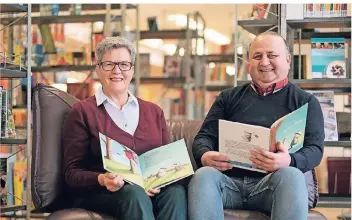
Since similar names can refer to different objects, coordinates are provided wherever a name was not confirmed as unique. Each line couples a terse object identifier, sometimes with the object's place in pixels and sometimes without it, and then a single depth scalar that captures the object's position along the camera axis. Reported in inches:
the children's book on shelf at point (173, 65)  257.6
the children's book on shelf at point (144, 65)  279.6
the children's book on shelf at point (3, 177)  143.8
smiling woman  89.7
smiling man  90.8
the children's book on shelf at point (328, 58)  152.9
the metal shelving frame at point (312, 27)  146.9
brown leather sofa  98.2
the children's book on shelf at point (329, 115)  151.2
